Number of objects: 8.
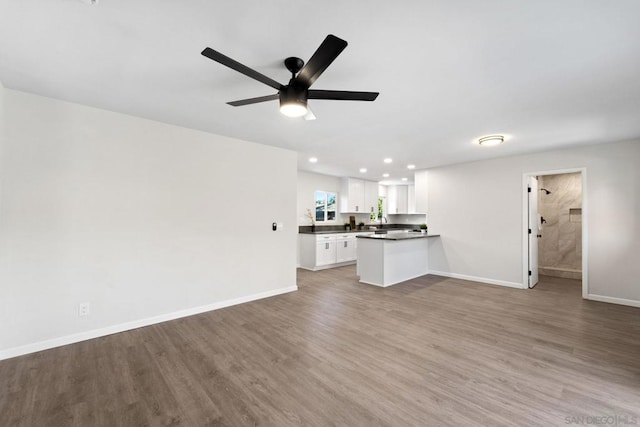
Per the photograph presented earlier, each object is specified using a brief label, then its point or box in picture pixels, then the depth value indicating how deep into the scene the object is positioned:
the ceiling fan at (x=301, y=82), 1.43
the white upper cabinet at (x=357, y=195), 7.60
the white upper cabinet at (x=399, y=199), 9.01
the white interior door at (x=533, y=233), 4.91
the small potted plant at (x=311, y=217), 7.02
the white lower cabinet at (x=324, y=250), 6.36
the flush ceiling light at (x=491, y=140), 3.77
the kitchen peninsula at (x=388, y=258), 5.01
